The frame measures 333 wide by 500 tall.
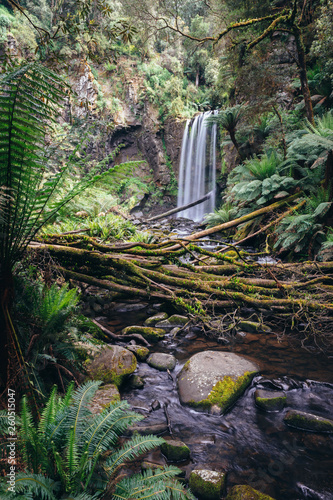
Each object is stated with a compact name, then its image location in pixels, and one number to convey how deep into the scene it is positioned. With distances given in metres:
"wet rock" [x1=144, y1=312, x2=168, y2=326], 4.15
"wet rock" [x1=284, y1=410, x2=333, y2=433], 2.21
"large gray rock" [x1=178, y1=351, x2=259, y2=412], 2.52
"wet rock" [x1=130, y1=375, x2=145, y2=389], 2.76
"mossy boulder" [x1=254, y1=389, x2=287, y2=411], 2.48
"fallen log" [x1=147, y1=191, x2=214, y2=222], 8.39
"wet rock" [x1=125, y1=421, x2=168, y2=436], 2.13
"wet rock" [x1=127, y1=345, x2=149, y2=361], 3.23
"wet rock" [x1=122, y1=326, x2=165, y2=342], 3.71
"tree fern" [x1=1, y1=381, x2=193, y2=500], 1.08
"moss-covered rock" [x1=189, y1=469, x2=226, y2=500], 1.64
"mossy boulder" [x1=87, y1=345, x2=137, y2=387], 2.58
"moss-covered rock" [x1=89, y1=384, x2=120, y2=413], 2.00
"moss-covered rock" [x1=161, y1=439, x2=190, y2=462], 1.92
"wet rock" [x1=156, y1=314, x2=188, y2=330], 4.09
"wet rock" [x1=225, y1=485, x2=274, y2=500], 1.55
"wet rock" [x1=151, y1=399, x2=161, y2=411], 2.51
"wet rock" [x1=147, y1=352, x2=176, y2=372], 3.09
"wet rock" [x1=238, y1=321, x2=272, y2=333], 3.81
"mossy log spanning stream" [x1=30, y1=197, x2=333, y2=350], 3.43
